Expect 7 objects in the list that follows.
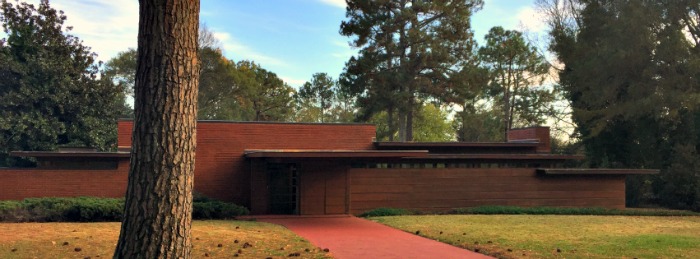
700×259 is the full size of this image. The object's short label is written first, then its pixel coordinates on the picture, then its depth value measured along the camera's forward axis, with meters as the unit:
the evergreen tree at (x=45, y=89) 27.17
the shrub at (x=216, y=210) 16.64
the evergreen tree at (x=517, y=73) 47.19
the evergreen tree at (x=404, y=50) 35.84
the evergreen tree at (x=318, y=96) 56.81
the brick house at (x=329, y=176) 18.88
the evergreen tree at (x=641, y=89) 25.69
